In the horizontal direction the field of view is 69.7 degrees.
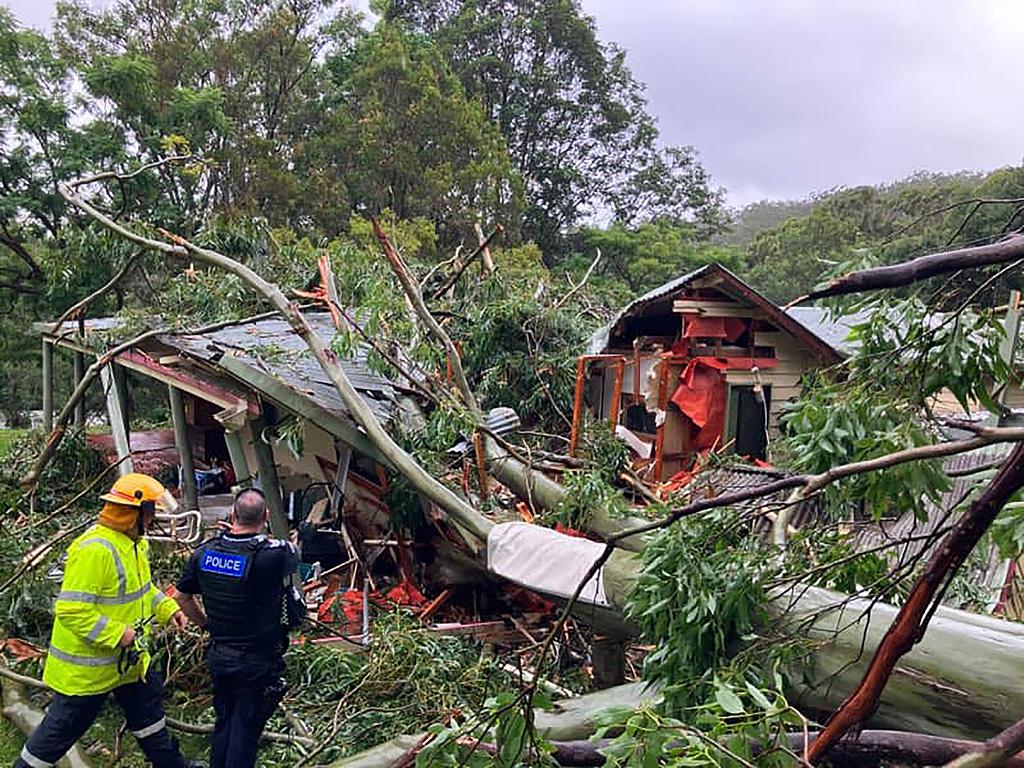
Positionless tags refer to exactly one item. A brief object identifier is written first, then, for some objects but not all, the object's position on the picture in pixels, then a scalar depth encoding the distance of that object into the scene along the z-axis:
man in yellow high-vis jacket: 3.42
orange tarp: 8.37
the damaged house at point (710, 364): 8.34
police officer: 3.52
